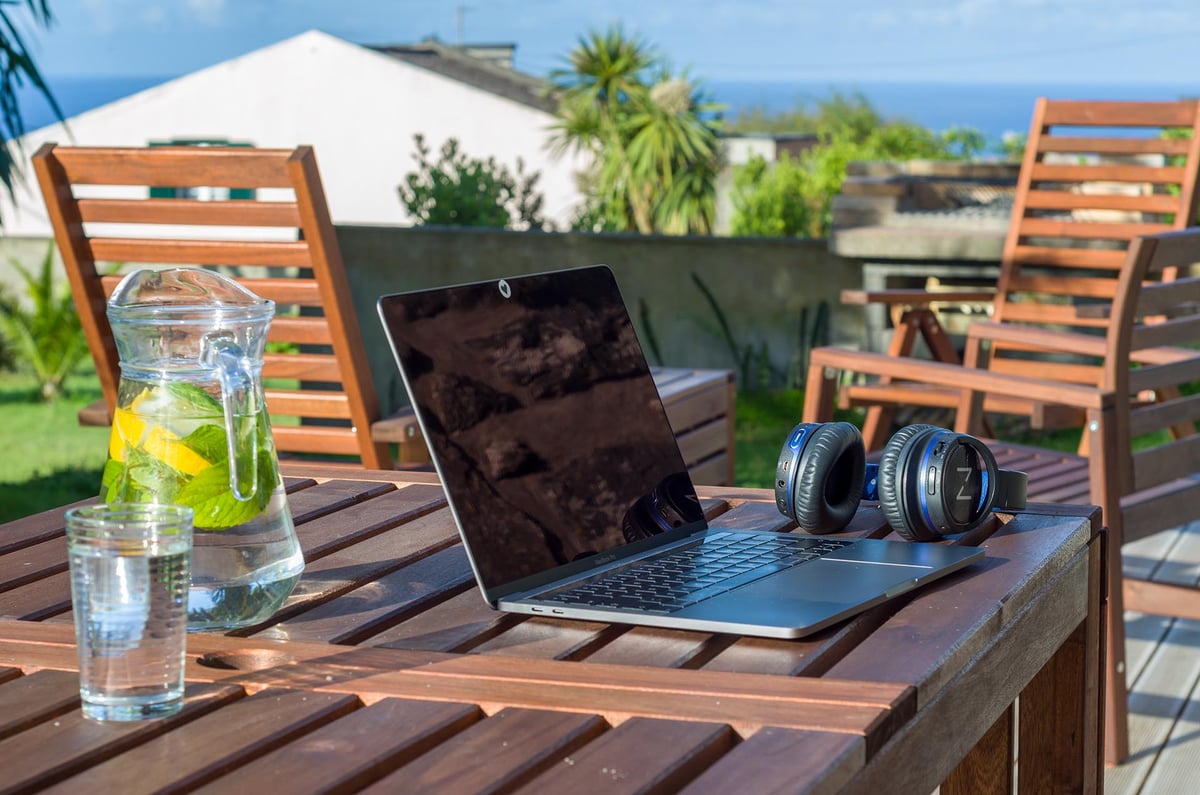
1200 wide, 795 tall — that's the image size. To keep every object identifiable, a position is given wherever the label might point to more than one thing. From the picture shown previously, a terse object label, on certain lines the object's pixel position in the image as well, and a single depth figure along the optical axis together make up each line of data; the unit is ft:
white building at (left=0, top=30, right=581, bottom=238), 100.07
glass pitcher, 3.40
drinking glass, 2.84
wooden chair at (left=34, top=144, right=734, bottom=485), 8.96
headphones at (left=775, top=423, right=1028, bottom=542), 4.24
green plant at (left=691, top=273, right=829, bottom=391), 21.34
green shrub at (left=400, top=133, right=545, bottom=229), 24.76
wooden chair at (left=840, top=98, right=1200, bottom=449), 13.51
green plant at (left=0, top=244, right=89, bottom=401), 28.04
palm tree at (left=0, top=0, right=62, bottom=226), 12.85
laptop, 3.68
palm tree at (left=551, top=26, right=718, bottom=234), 56.39
